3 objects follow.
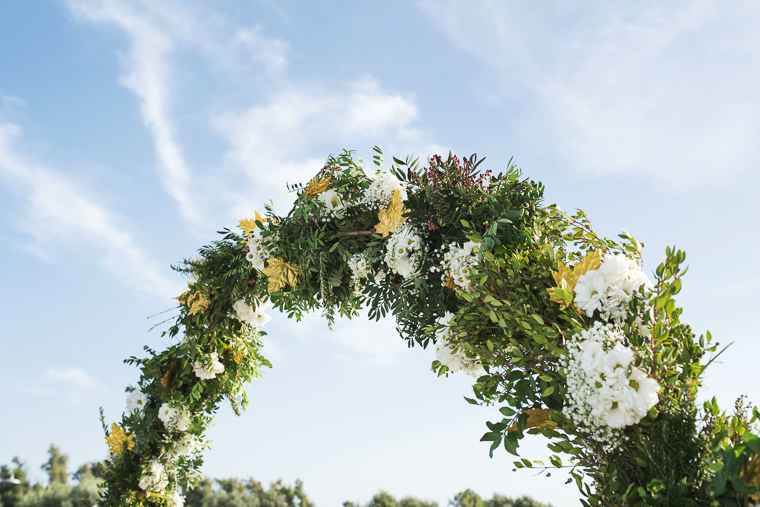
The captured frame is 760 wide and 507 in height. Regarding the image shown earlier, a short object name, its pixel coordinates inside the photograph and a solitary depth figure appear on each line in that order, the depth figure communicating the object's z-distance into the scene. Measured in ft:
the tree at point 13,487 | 33.65
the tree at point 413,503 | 34.81
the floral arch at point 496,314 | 4.91
